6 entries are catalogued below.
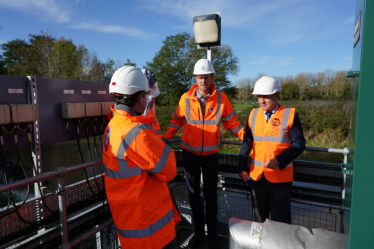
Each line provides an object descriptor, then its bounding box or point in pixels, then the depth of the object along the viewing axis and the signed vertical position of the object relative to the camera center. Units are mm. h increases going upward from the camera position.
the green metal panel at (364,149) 1016 -222
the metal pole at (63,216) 2199 -1037
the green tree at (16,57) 27103 +4996
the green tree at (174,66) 22234 +2691
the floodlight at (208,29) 3799 +1021
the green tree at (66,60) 23891 +3610
